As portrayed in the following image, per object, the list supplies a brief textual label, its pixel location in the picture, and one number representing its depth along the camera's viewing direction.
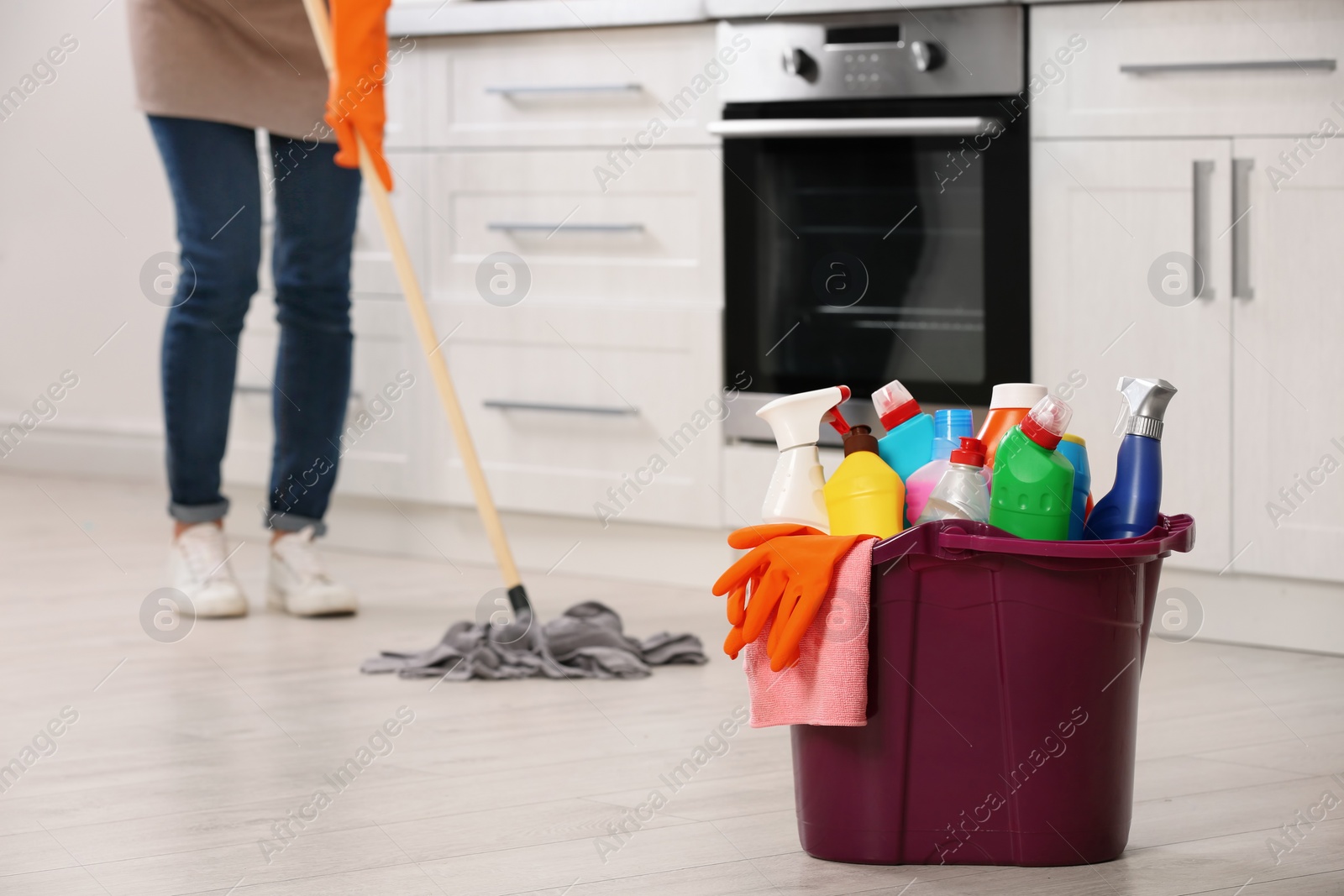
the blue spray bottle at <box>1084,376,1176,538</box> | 4.37
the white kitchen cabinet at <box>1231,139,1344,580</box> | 5.21
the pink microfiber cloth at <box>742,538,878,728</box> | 4.34
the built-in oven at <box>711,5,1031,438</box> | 5.50
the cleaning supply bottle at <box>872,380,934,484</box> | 4.49
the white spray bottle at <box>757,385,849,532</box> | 4.44
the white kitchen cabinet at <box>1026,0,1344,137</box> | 5.18
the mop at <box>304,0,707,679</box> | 5.28
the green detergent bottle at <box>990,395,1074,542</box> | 4.34
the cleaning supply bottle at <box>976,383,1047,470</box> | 4.46
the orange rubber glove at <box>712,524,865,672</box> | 4.34
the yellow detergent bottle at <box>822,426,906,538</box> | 4.40
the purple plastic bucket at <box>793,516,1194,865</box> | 4.33
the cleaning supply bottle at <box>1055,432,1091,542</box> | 4.40
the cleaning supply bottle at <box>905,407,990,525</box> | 4.44
